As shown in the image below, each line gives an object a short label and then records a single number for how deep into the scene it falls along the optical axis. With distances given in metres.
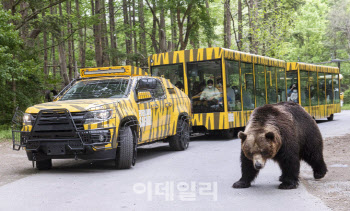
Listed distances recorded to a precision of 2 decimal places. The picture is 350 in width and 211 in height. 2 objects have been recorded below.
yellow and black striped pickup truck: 8.57
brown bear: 6.26
